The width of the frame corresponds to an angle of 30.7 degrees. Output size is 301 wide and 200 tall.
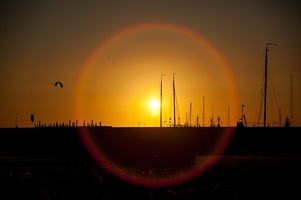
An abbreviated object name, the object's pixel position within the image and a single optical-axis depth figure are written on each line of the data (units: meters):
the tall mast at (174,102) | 126.62
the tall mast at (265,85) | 96.51
